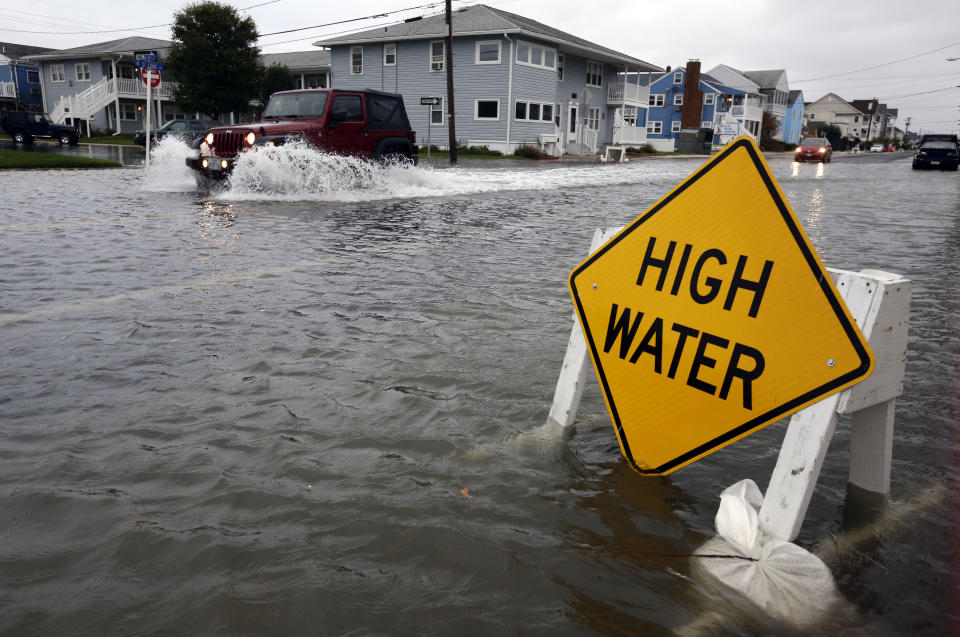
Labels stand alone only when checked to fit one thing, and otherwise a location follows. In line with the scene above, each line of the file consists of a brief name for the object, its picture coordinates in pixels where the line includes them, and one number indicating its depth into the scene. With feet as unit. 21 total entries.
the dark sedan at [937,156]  114.62
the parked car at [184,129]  90.27
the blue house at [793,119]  300.20
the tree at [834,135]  327.51
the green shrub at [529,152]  118.11
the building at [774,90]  278.26
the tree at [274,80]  150.18
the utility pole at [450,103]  98.65
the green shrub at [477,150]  120.20
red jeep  44.93
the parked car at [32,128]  112.88
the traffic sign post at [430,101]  82.53
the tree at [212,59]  136.05
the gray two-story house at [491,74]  121.39
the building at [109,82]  146.30
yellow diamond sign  7.75
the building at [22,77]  183.42
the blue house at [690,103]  226.79
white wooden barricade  7.46
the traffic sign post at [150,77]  62.54
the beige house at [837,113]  467.52
